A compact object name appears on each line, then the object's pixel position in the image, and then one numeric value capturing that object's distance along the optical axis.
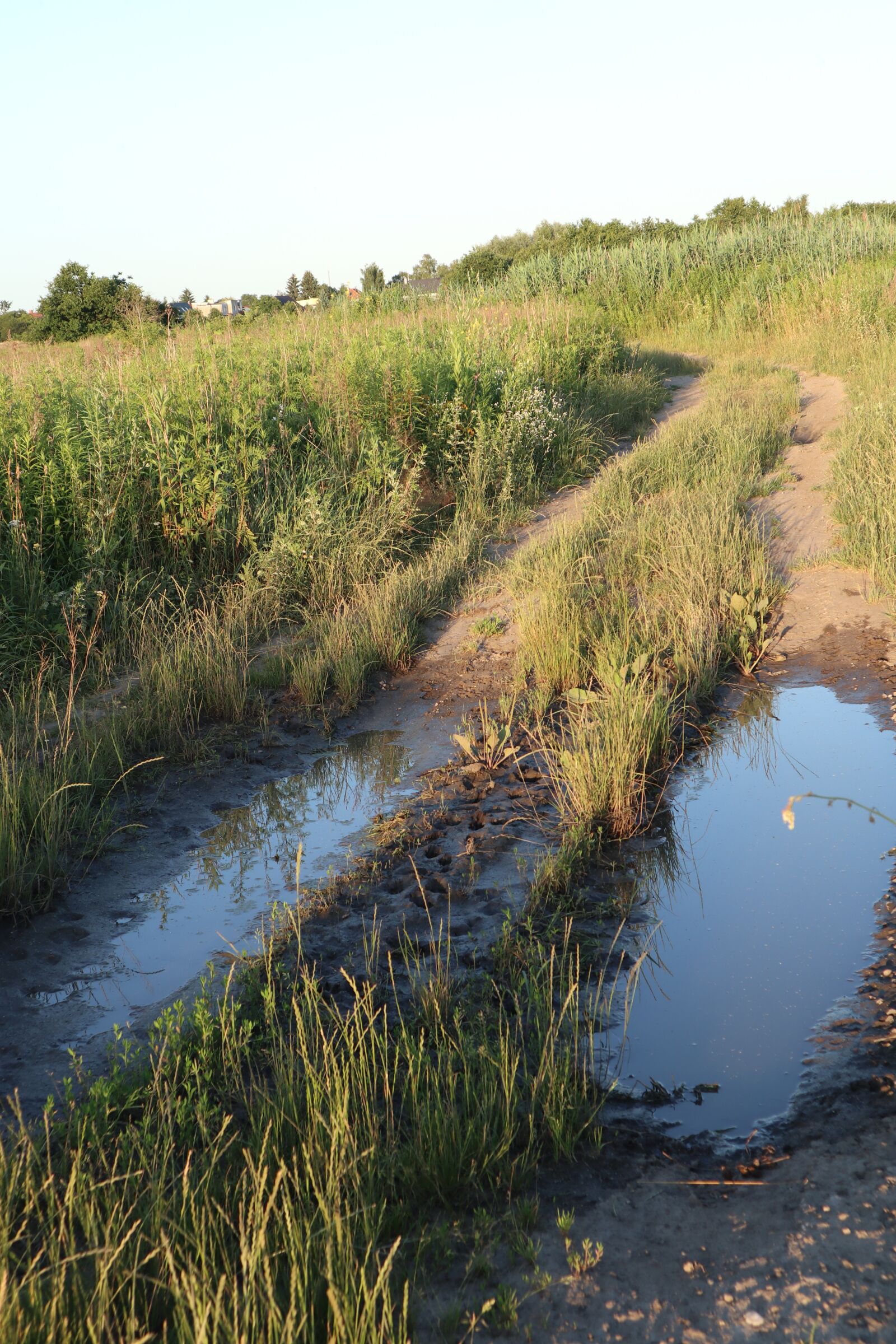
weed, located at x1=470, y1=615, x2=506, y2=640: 6.52
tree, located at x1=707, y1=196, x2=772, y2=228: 32.28
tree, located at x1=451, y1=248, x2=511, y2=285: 27.84
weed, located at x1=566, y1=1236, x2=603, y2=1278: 2.03
